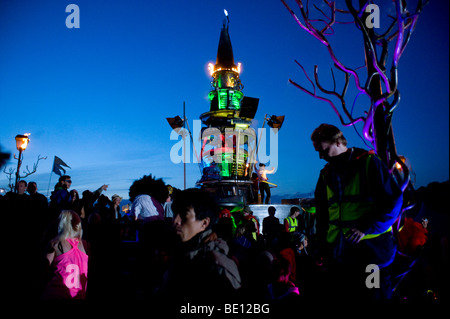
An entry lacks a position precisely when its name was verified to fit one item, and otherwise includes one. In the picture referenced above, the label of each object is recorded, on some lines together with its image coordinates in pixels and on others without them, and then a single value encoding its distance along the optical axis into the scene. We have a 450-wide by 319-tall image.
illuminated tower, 22.02
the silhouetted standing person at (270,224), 9.48
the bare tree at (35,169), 19.03
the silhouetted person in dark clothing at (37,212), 7.23
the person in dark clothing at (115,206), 9.12
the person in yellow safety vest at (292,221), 9.61
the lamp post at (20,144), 10.06
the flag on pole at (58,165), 11.31
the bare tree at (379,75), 3.45
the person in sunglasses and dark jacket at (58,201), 7.27
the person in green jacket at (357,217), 2.71
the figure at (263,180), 20.09
